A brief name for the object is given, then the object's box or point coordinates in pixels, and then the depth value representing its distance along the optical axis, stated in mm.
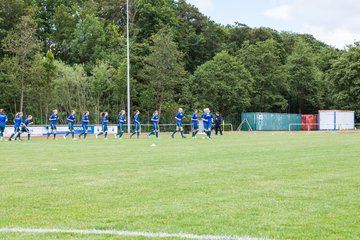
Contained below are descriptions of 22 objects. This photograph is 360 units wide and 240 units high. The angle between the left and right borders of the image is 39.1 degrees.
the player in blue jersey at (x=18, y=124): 34000
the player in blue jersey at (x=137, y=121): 35216
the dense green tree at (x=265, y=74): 67938
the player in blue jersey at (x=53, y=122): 35456
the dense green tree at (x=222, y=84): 61812
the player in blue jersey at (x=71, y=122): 35962
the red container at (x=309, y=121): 66625
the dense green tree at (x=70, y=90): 54656
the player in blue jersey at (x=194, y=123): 36428
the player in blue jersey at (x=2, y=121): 33662
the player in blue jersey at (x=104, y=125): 35534
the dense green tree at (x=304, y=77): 71312
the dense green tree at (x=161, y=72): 55812
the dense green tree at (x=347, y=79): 68125
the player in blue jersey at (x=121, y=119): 35869
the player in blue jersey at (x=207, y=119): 35406
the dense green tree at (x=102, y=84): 56719
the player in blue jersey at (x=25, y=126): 34719
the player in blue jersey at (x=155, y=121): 34562
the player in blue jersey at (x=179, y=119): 35584
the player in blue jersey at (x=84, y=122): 36156
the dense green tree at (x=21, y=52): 49938
